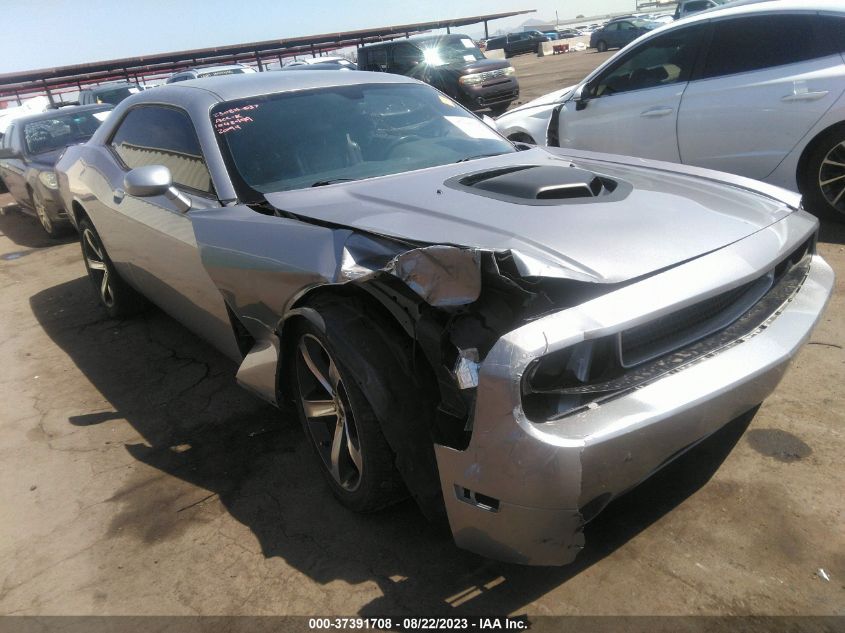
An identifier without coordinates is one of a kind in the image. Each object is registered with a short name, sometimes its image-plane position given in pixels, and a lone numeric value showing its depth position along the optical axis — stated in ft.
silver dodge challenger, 6.34
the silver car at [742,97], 15.98
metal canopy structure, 87.76
